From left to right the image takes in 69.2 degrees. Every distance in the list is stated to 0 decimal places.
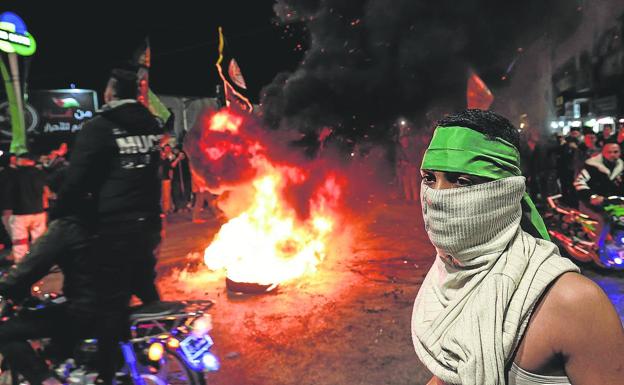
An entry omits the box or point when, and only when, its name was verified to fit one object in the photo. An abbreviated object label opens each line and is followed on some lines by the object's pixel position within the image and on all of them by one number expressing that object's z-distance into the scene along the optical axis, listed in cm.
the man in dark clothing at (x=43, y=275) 305
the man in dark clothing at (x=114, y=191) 299
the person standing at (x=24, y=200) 762
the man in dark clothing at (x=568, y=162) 980
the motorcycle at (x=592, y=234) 638
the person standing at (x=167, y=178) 1291
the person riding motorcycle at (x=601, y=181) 652
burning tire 619
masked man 115
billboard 2009
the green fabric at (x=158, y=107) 627
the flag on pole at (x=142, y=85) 335
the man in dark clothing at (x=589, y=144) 938
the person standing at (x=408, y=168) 1435
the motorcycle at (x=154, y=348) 320
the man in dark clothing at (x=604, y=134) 1064
